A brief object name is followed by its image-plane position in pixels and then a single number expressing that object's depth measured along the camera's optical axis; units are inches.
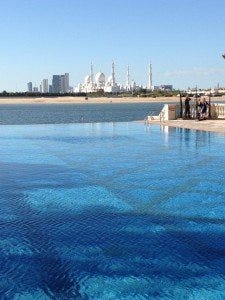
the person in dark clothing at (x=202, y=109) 1296.8
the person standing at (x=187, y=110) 1350.9
